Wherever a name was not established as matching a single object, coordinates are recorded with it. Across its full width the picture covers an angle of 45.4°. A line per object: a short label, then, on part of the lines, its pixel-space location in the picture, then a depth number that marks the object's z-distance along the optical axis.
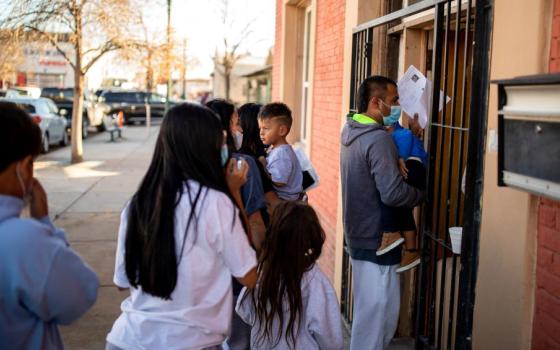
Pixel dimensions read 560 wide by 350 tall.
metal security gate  3.20
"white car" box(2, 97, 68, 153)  20.50
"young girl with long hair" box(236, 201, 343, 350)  3.14
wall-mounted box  2.37
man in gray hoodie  3.68
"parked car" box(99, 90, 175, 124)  36.66
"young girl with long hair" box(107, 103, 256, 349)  2.51
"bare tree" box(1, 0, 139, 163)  16.22
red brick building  2.83
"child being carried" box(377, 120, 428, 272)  3.84
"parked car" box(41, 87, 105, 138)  28.27
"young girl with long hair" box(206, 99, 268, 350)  3.62
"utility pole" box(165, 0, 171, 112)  18.81
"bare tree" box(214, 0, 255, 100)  35.97
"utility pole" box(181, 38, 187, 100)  21.38
